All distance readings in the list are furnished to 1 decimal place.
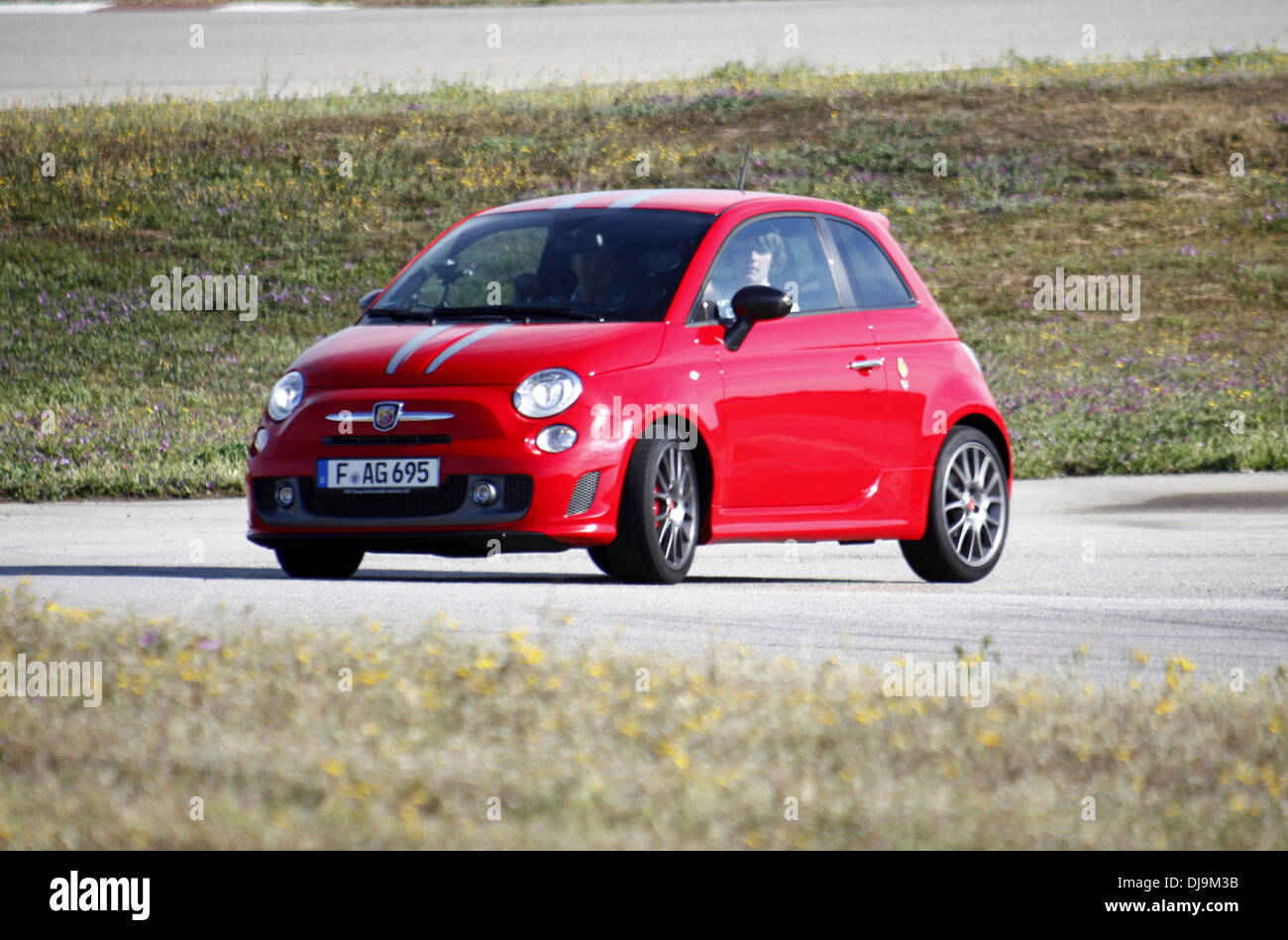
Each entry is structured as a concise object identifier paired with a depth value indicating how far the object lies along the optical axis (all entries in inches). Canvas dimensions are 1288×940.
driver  713.6
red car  649.6
